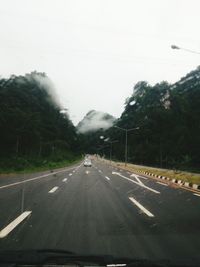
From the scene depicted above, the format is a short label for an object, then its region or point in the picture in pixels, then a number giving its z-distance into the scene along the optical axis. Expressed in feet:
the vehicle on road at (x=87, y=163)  189.98
